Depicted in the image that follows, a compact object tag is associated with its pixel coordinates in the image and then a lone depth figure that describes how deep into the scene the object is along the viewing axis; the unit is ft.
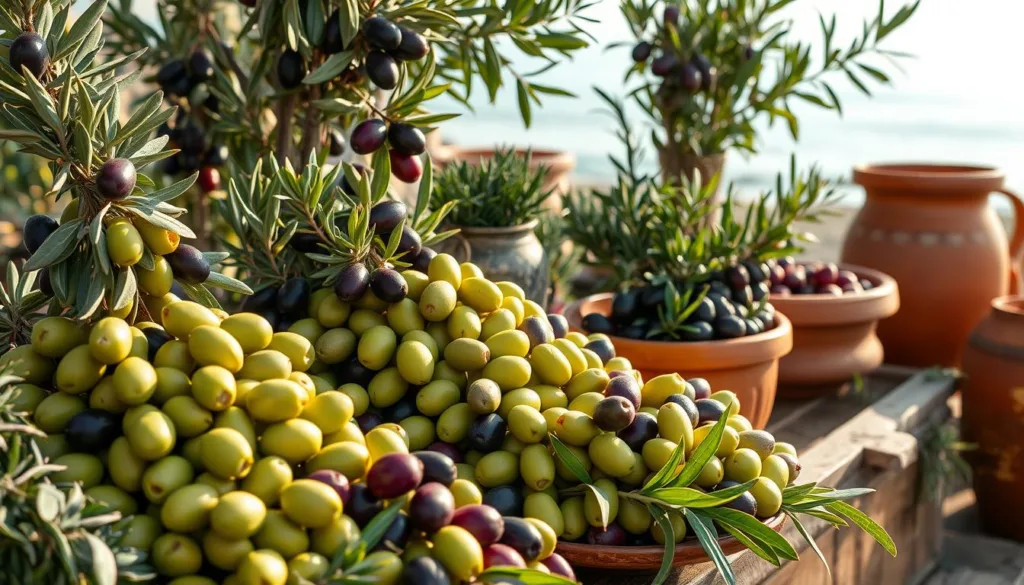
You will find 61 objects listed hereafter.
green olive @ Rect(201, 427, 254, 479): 2.53
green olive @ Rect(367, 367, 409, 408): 3.37
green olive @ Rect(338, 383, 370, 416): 3.30
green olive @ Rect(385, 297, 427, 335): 3.49
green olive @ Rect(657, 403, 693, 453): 3.28
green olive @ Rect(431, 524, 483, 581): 2.51
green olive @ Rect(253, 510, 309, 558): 2.46
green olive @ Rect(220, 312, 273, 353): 2.92
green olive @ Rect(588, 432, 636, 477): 3.19
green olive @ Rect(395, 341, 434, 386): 3.33
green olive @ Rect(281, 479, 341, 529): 2.46
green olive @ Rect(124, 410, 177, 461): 2.57
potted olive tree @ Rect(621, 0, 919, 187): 6.45
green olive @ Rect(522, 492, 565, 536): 3.14
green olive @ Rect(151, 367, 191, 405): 2.74
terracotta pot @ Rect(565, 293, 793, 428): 4.96
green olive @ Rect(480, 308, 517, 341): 3.54
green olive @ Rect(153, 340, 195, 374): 2.82
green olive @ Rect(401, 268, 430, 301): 3.59
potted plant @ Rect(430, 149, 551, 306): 5.07
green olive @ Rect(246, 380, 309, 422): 2.68
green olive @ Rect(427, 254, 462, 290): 3.58
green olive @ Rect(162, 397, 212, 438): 2.66
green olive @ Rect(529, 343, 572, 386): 3.50
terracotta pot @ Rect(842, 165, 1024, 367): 7.91
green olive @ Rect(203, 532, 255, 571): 2.45
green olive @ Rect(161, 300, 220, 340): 2.91
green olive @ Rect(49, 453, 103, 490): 2.62
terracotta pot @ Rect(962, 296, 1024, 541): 6.86
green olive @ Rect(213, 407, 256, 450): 2.65
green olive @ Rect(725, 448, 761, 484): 3.31
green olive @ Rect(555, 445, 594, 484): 3.26
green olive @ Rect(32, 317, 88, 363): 2.88
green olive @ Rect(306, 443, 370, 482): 2.67
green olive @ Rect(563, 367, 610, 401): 3.51
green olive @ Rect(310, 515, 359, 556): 2.49
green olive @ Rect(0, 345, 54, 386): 2.85
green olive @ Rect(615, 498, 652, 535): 3.25
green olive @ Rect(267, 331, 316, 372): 3.07
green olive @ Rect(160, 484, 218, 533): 2.49
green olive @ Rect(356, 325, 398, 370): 3.37
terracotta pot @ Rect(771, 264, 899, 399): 6.45
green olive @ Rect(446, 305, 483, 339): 3.46
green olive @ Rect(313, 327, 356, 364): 3.46
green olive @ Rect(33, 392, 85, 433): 2.77
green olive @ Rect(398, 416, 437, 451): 3.30
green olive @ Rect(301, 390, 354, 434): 2.77
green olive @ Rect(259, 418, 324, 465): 2.66
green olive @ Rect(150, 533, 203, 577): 2.48
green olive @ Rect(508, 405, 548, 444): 3.24
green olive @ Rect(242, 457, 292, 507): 2.56
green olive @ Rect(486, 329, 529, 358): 3.44
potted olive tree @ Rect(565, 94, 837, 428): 5.05
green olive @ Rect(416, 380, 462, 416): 3.34
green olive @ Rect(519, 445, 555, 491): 3.18
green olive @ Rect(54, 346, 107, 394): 2.79
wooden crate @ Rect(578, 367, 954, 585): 5.21
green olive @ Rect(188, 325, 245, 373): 2.77
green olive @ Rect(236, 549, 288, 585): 2.35
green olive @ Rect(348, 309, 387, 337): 3.51
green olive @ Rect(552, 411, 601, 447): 3.25
